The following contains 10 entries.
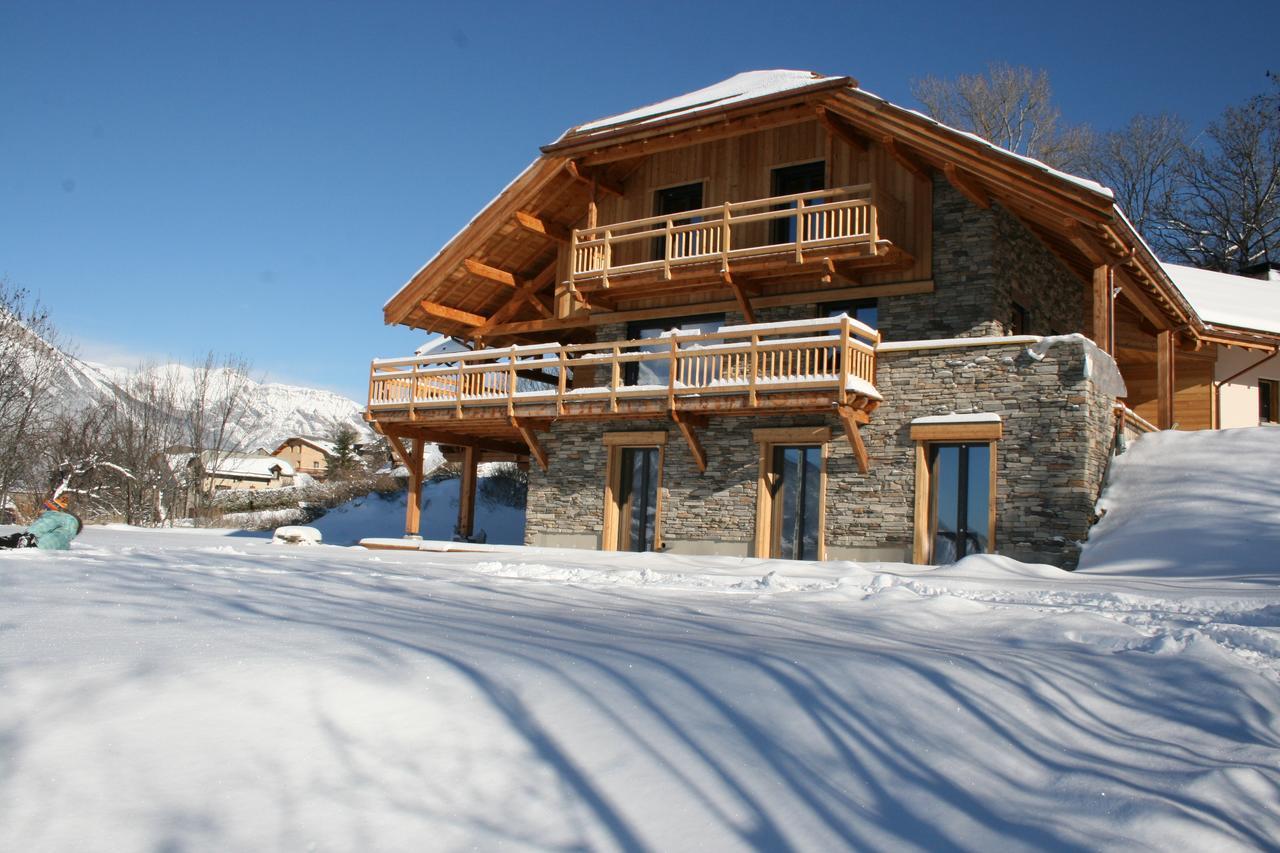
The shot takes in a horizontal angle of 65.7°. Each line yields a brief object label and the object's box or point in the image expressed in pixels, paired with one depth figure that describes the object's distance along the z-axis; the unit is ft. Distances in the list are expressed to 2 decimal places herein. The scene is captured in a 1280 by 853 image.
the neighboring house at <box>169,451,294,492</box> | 114.52
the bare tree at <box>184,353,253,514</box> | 114.83
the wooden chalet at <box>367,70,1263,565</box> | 47.85
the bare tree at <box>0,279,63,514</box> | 85.25
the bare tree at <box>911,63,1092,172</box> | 109.70
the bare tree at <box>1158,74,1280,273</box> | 105.50
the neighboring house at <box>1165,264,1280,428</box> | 66.18
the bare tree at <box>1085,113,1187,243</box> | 114.83
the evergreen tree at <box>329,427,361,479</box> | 147.31
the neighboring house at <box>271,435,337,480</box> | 299.38
